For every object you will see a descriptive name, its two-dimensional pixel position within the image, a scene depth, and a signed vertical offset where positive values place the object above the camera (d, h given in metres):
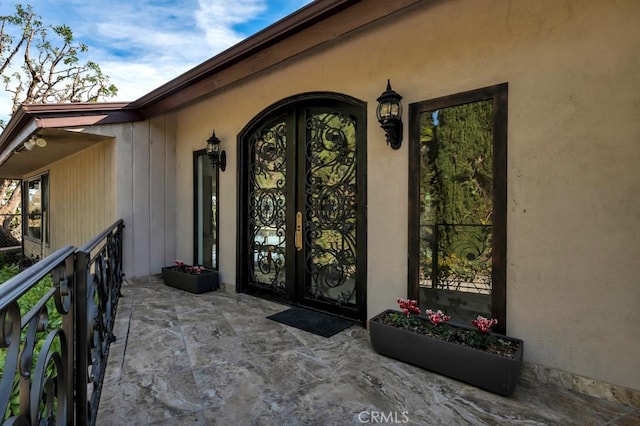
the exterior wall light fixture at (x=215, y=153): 4.59 +0.74
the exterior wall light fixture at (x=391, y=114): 2.81 +0.79
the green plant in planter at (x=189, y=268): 4.70 -0.90
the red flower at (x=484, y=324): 2.23 -0.80
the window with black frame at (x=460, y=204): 2.43 +0.02
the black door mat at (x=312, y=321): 3.11 -1.15
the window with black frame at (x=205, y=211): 4.84 -0.07
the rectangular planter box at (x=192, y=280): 4.40 -1.01
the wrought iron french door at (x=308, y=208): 3.34 -0.01
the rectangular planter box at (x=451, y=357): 2.02 -1.01
